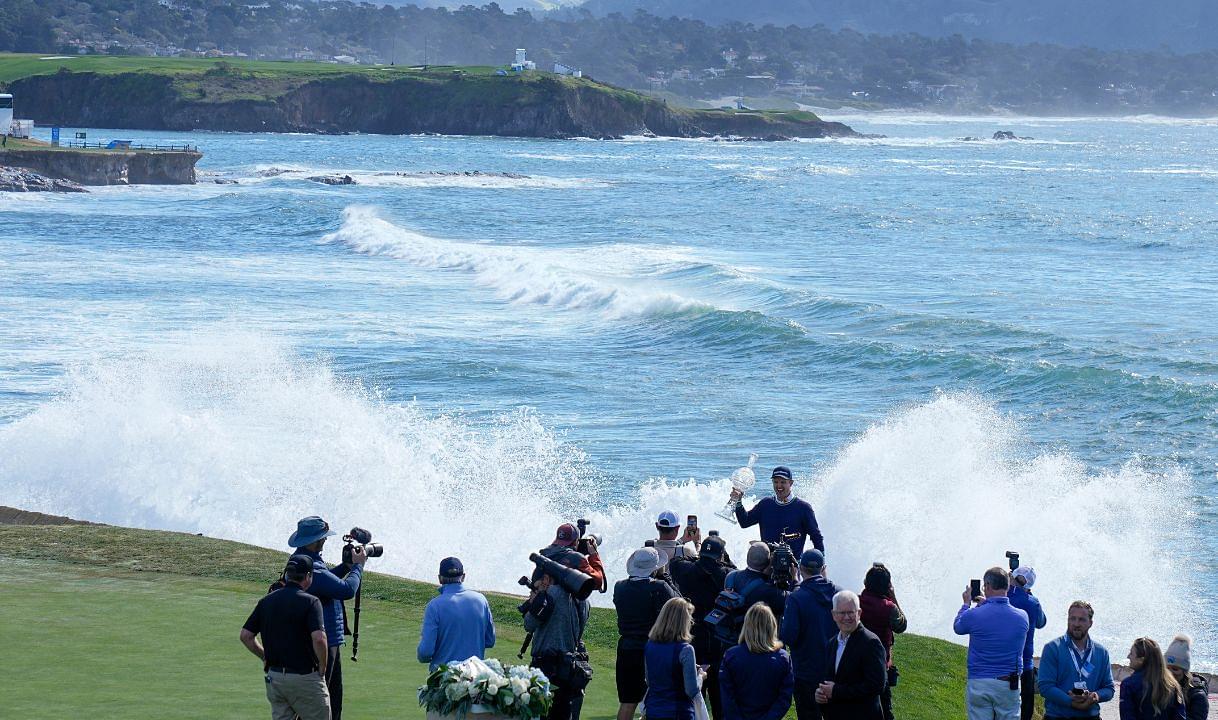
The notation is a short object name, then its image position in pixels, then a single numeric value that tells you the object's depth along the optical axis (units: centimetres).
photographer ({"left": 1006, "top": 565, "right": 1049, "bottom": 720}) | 2139
